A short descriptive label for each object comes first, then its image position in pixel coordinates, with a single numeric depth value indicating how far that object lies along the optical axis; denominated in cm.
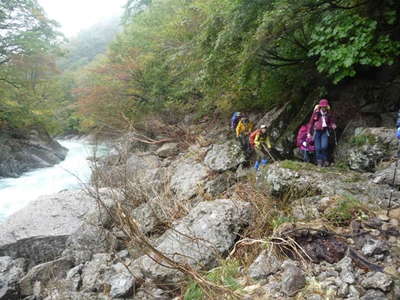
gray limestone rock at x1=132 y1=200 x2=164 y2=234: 502
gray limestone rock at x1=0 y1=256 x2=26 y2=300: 425
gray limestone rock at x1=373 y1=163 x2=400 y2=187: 335
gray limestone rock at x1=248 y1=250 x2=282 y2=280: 250
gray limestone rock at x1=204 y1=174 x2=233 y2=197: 603
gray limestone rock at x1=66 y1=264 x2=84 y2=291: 388
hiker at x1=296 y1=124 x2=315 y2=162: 566
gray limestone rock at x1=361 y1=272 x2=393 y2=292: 194
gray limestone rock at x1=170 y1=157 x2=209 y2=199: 646
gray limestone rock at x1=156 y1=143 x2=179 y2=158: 1031
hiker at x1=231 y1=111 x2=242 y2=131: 779
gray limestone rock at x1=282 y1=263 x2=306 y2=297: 218
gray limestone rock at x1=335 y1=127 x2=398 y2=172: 433
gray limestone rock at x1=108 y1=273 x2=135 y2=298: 321
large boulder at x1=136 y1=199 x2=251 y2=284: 322
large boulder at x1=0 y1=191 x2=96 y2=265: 542
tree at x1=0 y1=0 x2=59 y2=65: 1464
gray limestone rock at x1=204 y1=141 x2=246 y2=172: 704
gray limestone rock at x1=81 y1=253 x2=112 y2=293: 368
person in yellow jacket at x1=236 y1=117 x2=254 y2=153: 720
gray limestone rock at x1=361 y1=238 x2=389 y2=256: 227
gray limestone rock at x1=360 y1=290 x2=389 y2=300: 190
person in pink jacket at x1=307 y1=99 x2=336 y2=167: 532
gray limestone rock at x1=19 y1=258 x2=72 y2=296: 432
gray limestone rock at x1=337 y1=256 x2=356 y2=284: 212
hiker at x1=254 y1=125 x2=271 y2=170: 626
